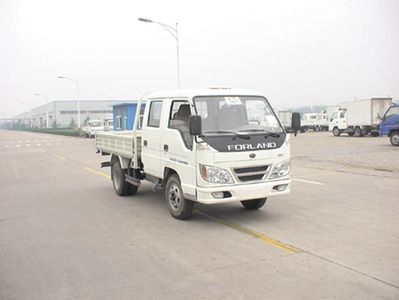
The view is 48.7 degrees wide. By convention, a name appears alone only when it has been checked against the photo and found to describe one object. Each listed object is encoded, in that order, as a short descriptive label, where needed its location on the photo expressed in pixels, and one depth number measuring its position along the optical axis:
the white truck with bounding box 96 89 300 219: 6.87
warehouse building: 122.75
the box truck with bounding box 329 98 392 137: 33.19
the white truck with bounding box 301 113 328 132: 51.21
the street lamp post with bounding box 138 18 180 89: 27.21
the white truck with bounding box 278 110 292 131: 53.73
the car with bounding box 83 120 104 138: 48.50
